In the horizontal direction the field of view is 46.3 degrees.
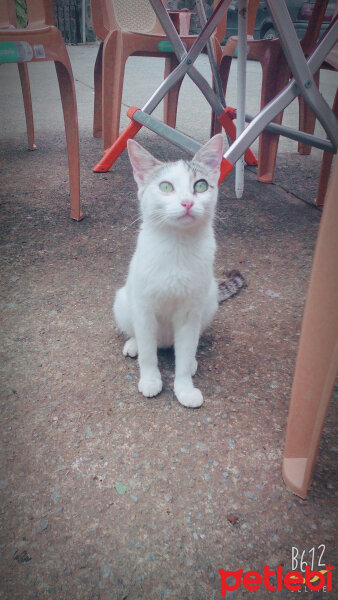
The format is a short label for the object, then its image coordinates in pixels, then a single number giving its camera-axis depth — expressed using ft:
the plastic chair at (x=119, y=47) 9.15
